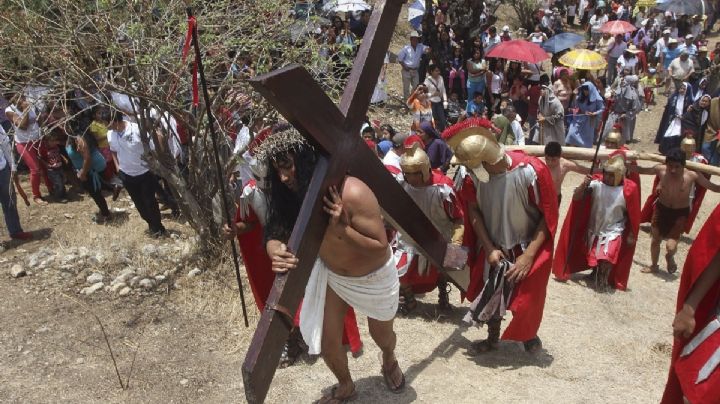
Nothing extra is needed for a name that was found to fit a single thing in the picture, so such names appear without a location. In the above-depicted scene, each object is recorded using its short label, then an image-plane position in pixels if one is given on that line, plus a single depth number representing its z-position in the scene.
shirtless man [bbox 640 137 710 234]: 7.68
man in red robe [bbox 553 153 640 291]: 6.35
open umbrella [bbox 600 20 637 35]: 15.87
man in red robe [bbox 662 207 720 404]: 2.86
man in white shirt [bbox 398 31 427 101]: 13.03
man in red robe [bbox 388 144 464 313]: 4.95
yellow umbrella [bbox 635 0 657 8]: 20.01
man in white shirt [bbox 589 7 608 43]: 18.65
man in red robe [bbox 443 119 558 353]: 4.14
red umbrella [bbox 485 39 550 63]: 11.70
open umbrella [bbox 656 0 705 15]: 16.92
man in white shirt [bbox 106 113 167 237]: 7.11
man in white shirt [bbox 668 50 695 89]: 13.77
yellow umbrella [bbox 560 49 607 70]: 11.65
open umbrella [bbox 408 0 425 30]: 14.90
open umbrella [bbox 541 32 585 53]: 14.34
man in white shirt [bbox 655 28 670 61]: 17.05
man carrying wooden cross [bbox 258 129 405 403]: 3.23
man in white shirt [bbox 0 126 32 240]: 6.79
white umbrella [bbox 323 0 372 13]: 12.23
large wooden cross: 2.68
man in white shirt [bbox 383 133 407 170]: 6.61
